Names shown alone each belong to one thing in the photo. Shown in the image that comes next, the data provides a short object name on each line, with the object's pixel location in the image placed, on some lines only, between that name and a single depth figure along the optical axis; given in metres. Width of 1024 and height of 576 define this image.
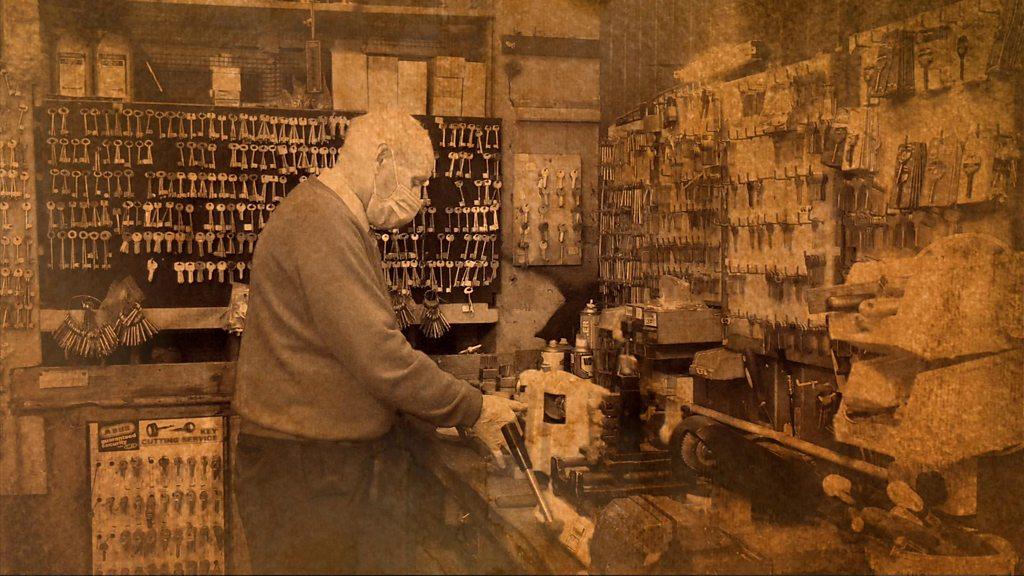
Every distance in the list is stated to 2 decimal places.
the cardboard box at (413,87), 2.71
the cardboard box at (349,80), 2.69
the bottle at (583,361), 2.92
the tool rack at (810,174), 2.26
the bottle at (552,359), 2.86
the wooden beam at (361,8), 2.61
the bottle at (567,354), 2.93
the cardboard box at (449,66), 2.74
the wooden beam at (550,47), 2.79
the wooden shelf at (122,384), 2.61
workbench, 2.16
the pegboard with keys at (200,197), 2.60
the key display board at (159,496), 2.67
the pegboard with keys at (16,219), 2.53
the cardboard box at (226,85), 2.63
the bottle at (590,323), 2.97
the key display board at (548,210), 2.90
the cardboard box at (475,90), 2.79
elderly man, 2.05
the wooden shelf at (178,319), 2.60
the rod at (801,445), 2.38
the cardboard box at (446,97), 2.76
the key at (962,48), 2.25
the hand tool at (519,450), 2.44
